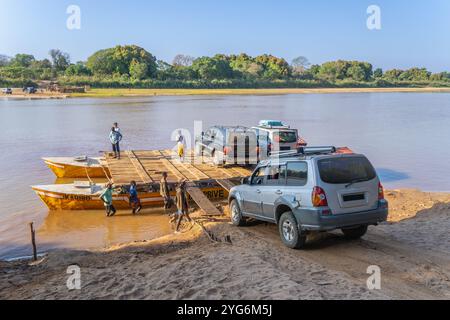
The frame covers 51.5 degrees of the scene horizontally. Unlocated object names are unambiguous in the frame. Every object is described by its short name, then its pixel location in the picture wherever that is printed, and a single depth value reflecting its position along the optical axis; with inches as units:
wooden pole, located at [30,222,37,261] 415.2
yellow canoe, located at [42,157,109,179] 813.9
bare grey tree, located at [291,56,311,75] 6604.3
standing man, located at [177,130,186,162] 768.9
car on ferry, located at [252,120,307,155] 677.9
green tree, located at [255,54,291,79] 5772.6
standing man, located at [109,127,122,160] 787.4
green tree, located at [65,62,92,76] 4611.2
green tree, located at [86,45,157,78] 4830.2
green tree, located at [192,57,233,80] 5216.5
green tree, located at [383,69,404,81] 7306.1
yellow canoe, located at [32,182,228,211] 612.1
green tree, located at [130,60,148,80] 4552.2
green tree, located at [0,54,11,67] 5896.7
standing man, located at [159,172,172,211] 577.3
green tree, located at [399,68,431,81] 6953.7
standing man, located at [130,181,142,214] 594.1
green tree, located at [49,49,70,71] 5191.4
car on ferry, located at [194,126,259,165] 668.1
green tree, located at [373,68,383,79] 7452.8
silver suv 312.2
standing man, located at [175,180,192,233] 481.0
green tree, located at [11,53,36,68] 5724.9
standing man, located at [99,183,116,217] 592.4
